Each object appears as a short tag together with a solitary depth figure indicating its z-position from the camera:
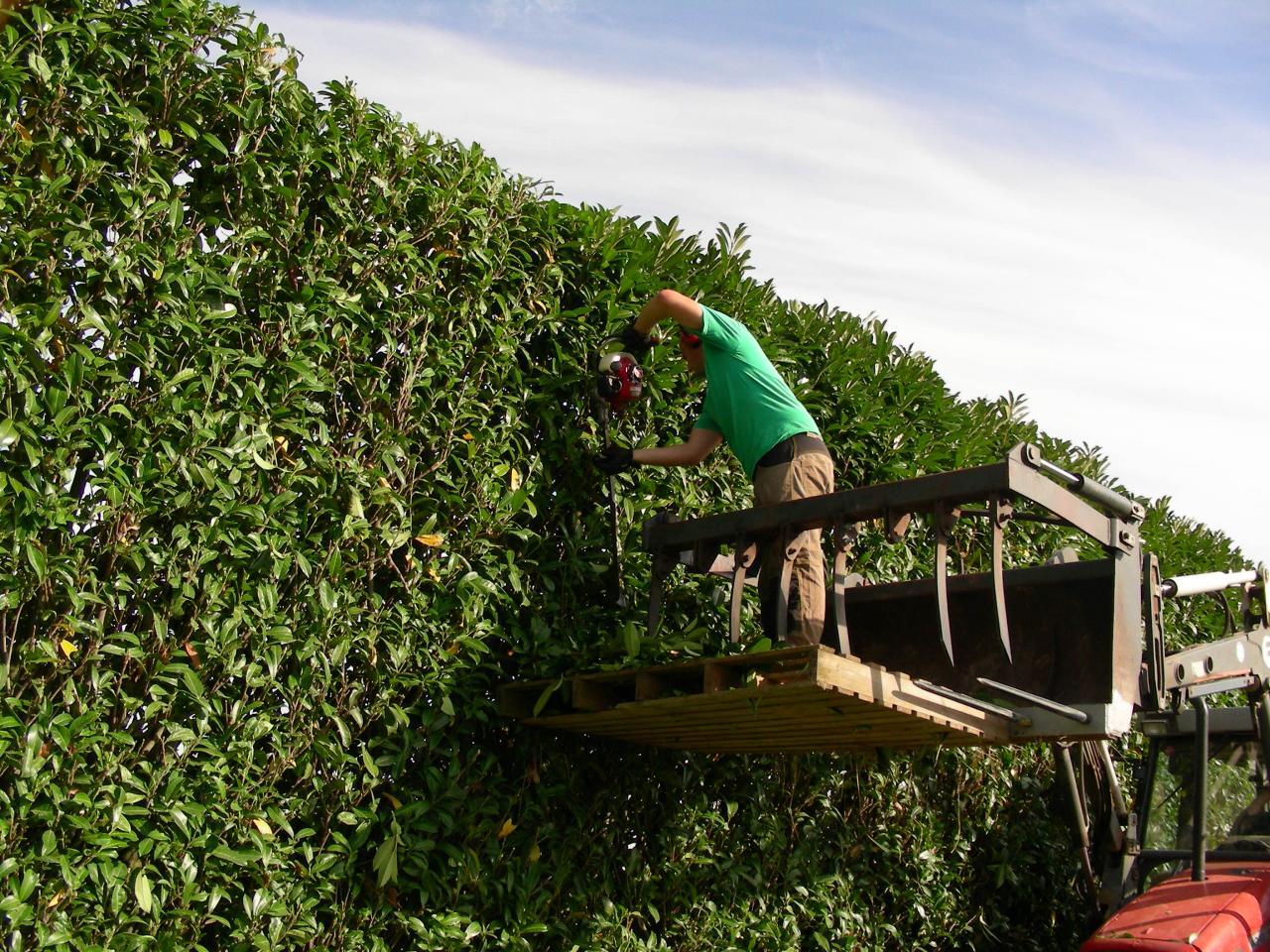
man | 5.02
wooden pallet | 4.20
